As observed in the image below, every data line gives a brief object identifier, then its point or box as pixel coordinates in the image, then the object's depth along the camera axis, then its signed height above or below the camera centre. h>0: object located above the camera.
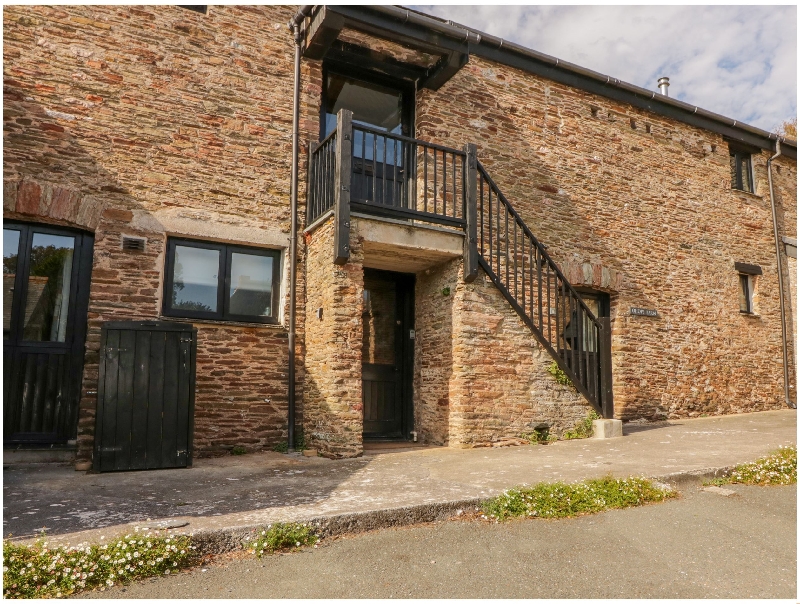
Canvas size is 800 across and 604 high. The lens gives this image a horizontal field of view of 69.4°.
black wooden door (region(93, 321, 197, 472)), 5.73 -0.24
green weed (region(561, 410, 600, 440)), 8.12 -0.73
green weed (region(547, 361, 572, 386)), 8.14 +0.05
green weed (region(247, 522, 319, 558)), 3.49 -1.00
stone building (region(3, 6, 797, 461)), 6.80 +1.92
